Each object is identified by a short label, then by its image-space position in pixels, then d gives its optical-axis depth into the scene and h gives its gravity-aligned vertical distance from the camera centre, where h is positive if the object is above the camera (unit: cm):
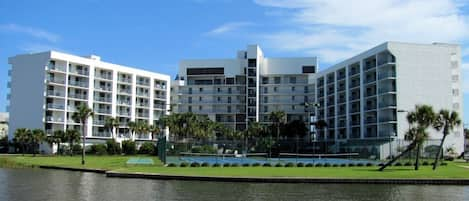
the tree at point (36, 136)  10088 +2
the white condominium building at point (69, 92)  11306 +1023
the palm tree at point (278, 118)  11750 +464
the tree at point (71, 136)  10069 +17
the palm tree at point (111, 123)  11488 +307
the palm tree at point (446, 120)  5144 +192
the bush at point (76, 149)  10269 -235
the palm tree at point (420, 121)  5016 +179
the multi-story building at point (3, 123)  14465 +385
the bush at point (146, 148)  10582 -212
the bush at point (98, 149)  10196 -231
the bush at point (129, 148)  10562 -213
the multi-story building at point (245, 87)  13962 +1371
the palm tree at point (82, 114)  6606 +294
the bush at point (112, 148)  10425 -213
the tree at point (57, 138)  10156 -24
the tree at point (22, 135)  10006 +28
